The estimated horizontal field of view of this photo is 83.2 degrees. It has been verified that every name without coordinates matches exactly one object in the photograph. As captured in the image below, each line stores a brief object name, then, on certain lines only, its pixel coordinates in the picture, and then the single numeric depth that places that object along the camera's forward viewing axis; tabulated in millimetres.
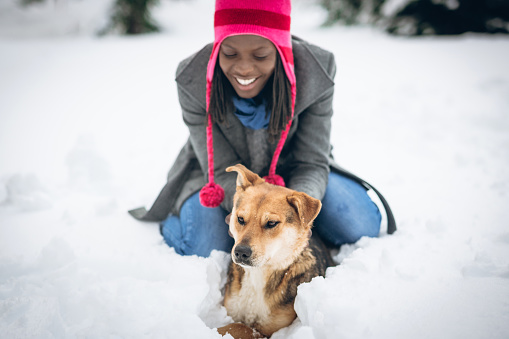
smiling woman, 2045
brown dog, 1961
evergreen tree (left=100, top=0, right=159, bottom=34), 10742
